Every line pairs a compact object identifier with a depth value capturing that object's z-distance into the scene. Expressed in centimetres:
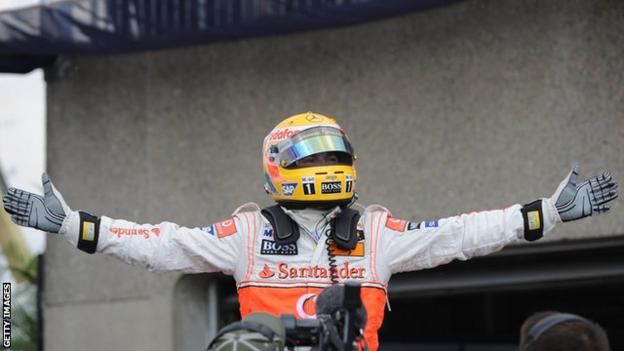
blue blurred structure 1592
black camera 797
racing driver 1075
